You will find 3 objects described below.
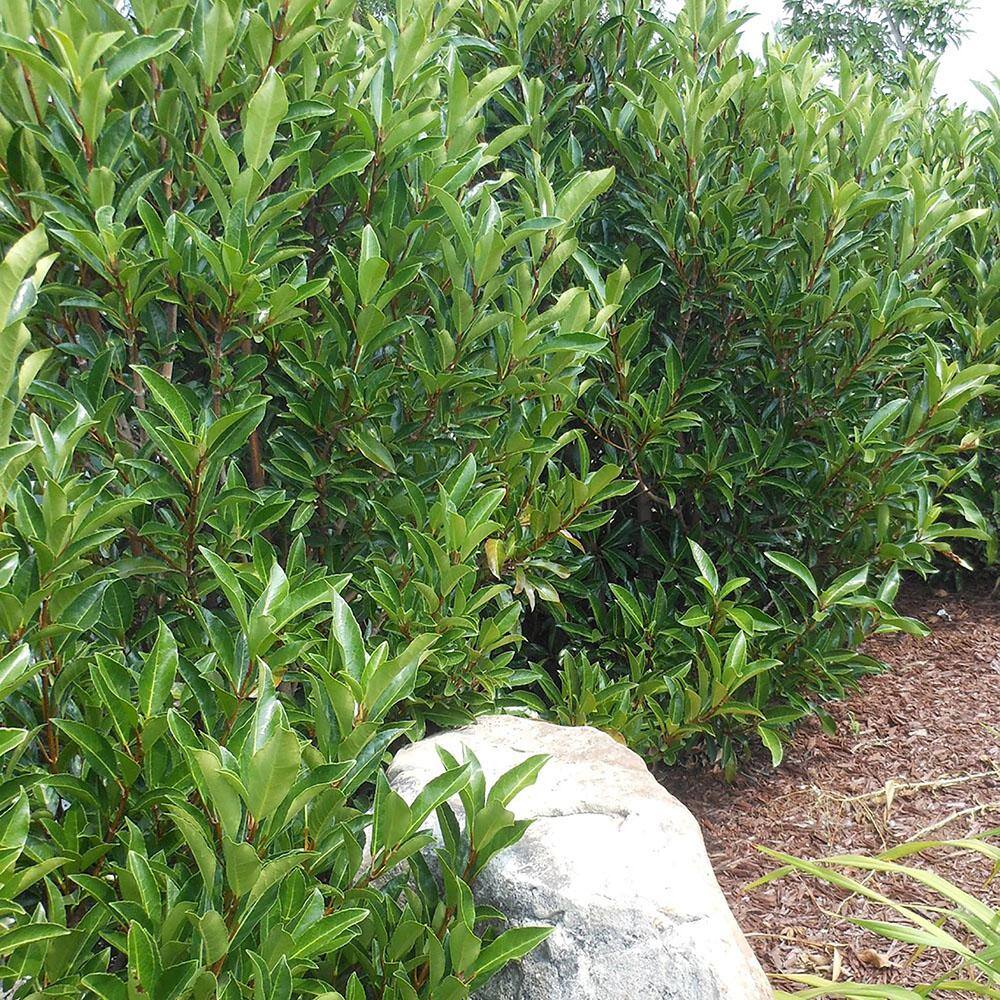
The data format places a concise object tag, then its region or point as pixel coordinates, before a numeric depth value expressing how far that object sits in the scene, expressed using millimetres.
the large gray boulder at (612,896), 1865
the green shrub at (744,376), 3273
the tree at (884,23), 13594
